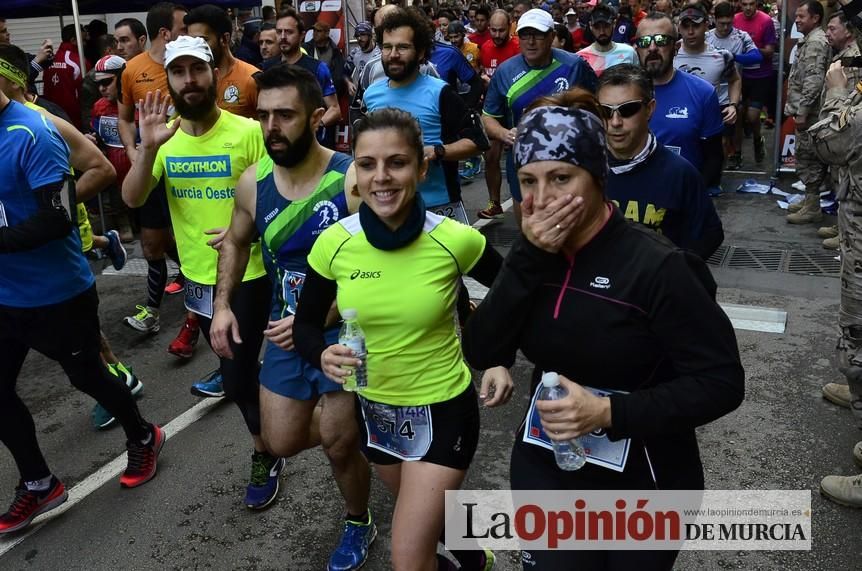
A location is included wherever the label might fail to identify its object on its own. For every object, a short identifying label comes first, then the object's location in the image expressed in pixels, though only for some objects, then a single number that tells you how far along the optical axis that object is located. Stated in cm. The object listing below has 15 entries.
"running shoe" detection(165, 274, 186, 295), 787
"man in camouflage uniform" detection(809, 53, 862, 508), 402
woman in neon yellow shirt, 296
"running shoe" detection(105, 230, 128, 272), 682
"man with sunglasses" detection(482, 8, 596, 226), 713
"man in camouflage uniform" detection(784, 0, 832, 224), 888
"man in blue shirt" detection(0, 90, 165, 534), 394
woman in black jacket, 214
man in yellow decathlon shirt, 429
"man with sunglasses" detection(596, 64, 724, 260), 384
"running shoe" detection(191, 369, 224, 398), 555
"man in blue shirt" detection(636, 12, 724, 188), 531
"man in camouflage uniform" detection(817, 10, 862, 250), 766
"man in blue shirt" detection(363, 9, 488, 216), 571
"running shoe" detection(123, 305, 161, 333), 689
